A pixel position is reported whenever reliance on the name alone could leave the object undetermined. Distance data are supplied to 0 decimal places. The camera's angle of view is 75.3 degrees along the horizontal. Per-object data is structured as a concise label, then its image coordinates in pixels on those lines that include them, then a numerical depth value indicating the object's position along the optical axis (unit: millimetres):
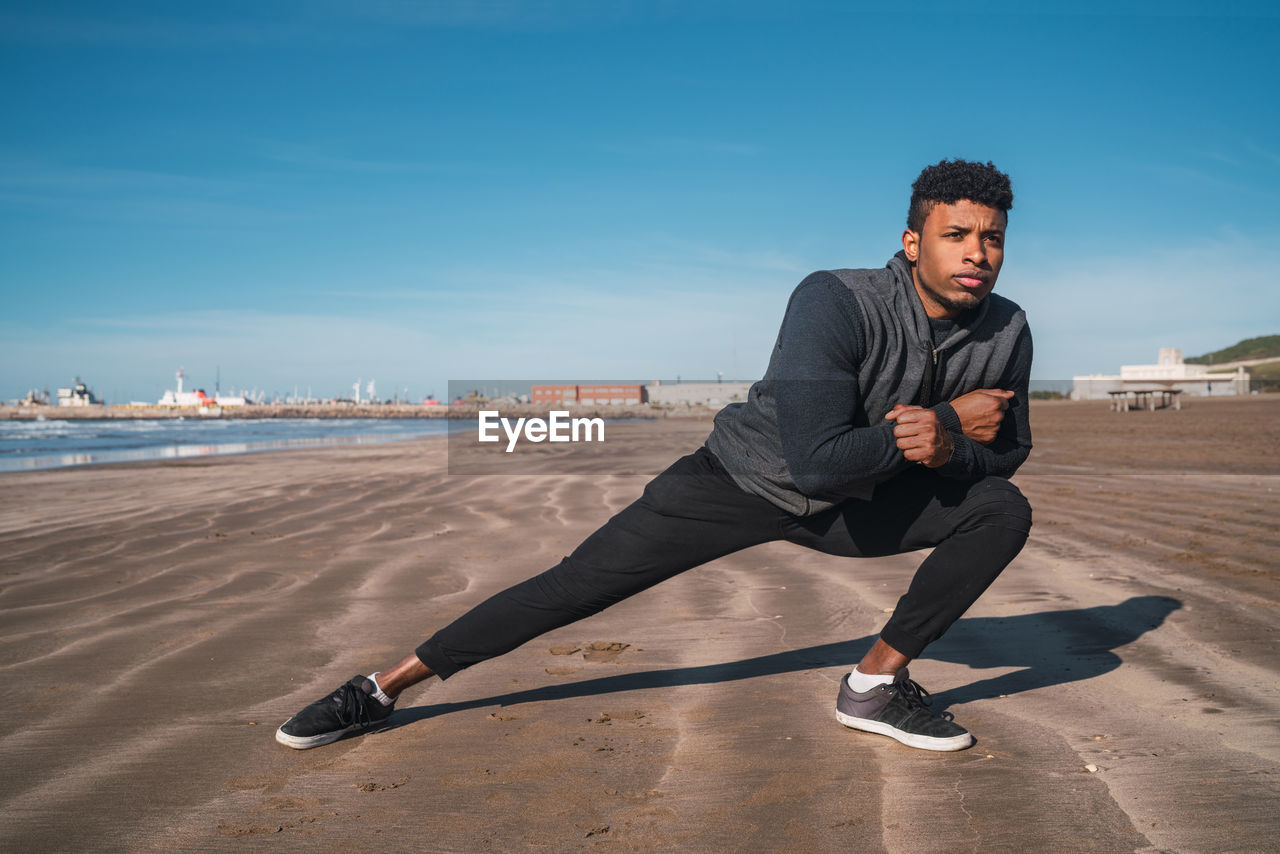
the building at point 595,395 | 68688
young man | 2357
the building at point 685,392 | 64319
